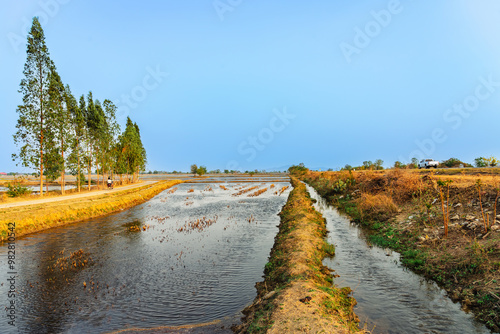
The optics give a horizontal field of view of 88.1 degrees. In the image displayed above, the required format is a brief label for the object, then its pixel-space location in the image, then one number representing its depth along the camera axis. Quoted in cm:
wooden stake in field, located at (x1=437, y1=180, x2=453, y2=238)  1156
